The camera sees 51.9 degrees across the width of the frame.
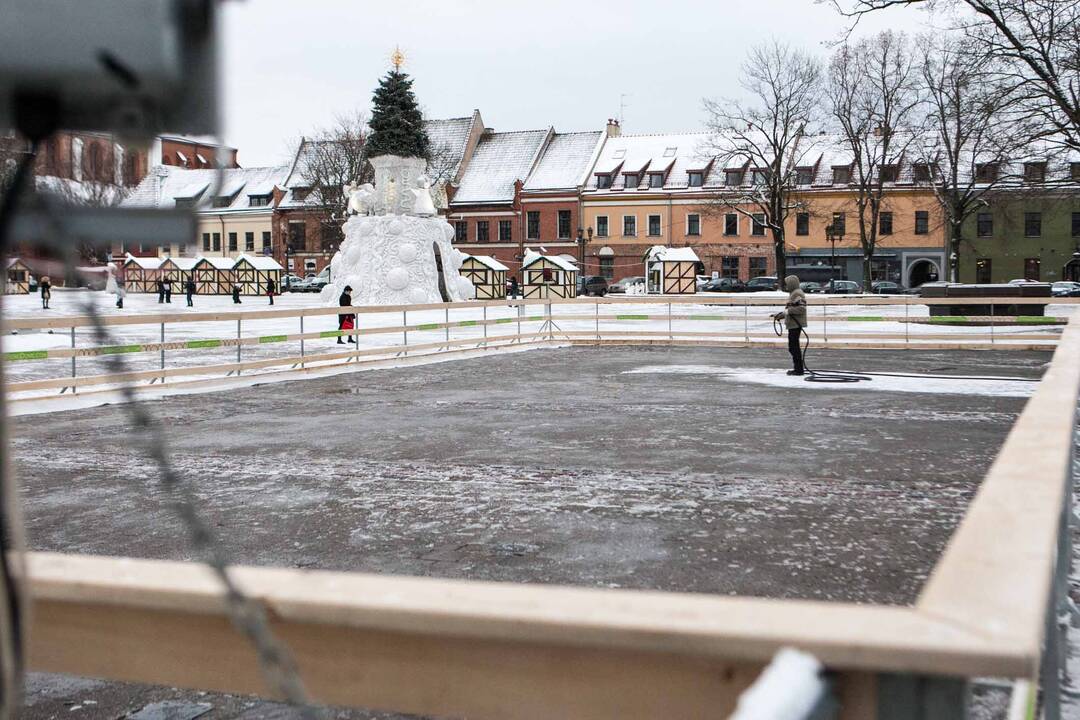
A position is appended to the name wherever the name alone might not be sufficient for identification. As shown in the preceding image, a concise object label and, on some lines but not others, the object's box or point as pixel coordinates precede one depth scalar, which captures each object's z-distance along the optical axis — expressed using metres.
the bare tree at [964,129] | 29.97
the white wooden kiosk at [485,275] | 55.81
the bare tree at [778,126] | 57.81
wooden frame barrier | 1.30
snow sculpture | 46.03
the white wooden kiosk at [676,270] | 56.09
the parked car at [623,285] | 69.81
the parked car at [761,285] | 69.00
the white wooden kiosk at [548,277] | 56.84
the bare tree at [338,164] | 74.12
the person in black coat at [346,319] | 26.14
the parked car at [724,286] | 69.44
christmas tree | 55.25
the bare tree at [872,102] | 54.22
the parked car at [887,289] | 63.50
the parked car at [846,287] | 64.78
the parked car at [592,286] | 69.81
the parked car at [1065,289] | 58.95
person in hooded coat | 18.23
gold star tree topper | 55.94
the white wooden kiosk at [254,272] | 71.00
